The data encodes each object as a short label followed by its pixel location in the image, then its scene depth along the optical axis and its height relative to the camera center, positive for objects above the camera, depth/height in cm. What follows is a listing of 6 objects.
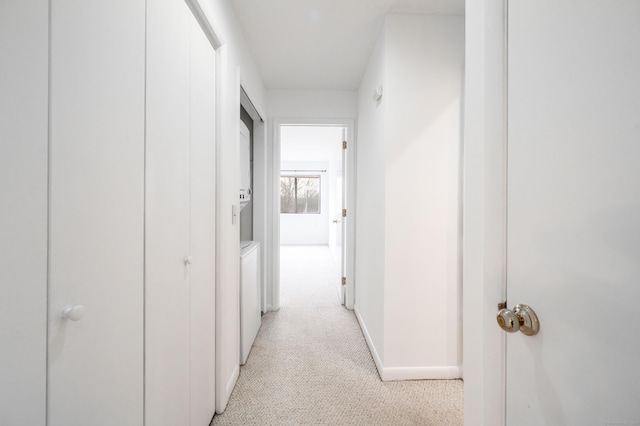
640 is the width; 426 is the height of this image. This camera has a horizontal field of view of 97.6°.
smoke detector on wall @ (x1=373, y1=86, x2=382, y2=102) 201 +89
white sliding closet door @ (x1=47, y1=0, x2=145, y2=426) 56 +0
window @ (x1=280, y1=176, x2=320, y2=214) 838 +57
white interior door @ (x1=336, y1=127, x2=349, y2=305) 326 -16
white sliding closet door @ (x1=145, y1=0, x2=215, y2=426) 91 -2
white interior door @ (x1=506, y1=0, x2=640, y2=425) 47 +1
